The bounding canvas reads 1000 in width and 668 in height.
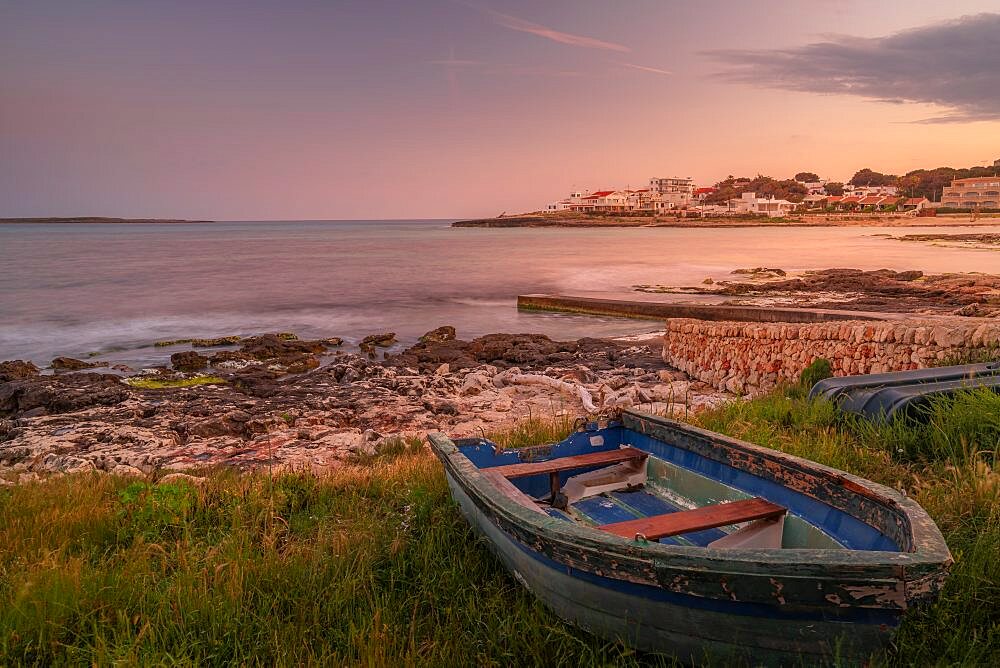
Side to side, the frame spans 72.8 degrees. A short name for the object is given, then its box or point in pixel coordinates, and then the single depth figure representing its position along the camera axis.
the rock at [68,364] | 17.37
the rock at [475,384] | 13.46
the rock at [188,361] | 16.92
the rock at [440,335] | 20.62
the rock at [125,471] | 7.81
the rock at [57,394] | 12.77
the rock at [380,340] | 20.81
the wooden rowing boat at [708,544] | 2.52
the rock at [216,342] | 20.88
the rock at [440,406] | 11.71
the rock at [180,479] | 6.58
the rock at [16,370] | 15.87
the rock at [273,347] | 18.37
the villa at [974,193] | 113.11
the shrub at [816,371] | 9.98
